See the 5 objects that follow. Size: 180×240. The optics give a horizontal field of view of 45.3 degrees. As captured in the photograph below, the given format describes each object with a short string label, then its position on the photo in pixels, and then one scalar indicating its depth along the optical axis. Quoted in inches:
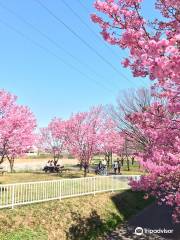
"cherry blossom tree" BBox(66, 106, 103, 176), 712.9
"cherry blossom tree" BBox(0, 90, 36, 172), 472.6
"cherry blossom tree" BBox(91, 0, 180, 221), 112.6
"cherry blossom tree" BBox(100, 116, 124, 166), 768.8
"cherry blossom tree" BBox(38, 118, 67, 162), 955.6
